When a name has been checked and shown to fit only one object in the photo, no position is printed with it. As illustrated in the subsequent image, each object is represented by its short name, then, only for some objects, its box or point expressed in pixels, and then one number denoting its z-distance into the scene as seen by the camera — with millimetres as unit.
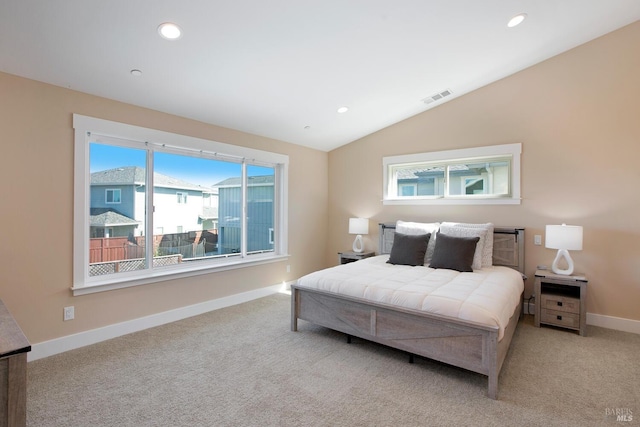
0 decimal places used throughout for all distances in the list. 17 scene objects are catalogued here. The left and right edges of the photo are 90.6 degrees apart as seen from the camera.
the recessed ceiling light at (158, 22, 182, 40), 2352
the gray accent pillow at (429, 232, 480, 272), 3549
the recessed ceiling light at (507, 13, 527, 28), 2888
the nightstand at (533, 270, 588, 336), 3281
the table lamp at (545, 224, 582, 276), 3330
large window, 3141
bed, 2297
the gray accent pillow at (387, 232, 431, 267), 3881
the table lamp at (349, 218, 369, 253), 5055
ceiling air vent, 4246
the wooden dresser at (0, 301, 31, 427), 1328
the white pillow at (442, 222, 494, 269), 3821
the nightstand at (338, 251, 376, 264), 4958
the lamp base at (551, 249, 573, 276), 3480
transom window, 4139
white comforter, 2404
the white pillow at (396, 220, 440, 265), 4016
